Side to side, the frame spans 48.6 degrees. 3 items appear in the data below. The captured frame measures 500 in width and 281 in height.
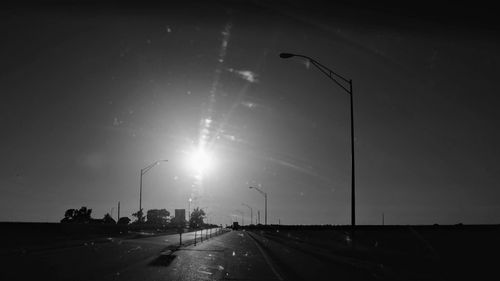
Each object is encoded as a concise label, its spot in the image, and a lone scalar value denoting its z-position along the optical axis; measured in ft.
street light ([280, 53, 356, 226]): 102.89
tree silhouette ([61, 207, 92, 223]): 641.24
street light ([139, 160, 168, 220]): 294.66
